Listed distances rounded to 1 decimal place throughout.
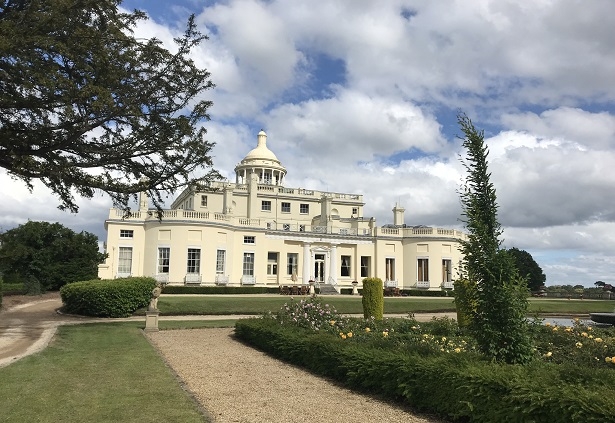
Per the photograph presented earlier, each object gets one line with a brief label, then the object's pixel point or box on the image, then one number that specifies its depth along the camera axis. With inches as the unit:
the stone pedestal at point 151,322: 647.8
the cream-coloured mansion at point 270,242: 1514.5
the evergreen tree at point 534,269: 2997.0
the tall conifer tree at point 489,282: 264.7
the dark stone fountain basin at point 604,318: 712.4
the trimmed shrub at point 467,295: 276.8
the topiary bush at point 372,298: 732.0
